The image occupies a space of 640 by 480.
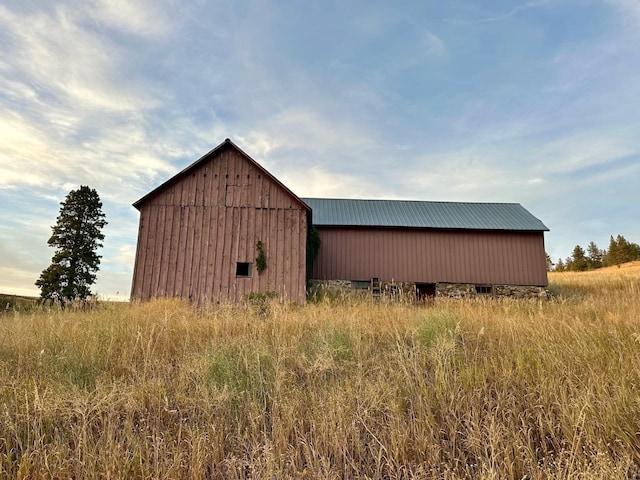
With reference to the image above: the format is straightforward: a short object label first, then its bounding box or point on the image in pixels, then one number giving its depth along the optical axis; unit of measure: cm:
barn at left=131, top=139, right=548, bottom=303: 1429
